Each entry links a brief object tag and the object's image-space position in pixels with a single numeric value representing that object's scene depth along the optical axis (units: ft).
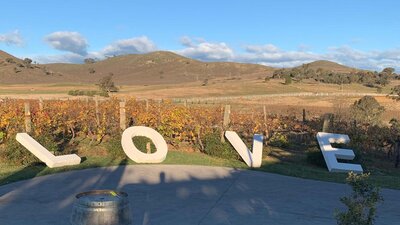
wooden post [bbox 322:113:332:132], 49.40
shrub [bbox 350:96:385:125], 80.85
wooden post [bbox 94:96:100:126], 55.26
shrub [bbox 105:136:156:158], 44.80
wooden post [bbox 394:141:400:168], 49.88
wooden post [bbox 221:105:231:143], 48.97
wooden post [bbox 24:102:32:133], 44.14
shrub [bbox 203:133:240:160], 46.42
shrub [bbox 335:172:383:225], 14.69
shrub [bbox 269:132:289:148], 59.06
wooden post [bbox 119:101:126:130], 51.15
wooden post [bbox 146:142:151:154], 46.26
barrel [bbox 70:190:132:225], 12.70
